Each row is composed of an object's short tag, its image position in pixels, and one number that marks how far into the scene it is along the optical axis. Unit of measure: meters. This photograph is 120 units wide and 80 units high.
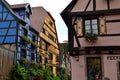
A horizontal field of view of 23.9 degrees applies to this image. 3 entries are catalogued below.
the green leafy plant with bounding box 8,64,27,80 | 23.66
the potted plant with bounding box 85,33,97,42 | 17.27
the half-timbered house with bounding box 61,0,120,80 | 17.11
